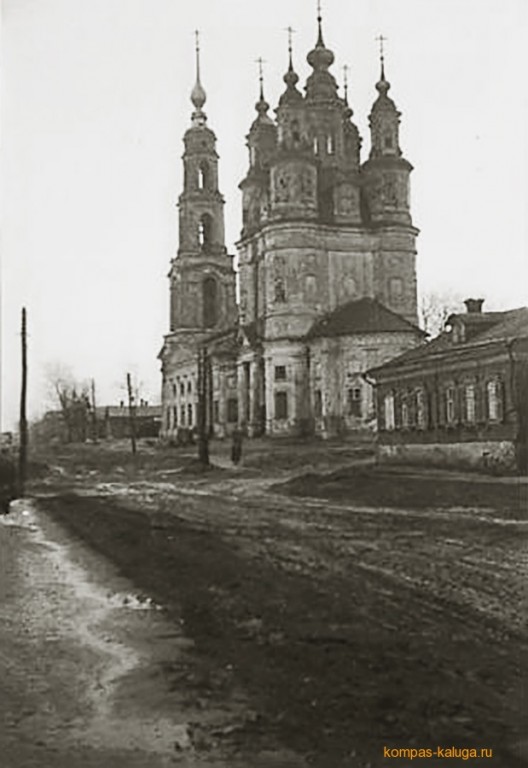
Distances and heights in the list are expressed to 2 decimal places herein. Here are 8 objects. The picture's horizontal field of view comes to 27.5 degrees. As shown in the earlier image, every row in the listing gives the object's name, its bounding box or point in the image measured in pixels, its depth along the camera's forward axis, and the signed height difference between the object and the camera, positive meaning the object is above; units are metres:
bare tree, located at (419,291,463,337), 78.62 +8.72
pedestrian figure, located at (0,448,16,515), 24.94 -0.95
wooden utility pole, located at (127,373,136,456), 56.84 +2.08
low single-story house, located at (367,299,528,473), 27.17 +1.08
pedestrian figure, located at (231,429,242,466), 43.53 -0.50
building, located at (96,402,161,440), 82.56 +1.51
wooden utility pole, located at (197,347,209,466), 43.03 +0.49
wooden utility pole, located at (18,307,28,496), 33.19 +0.22
